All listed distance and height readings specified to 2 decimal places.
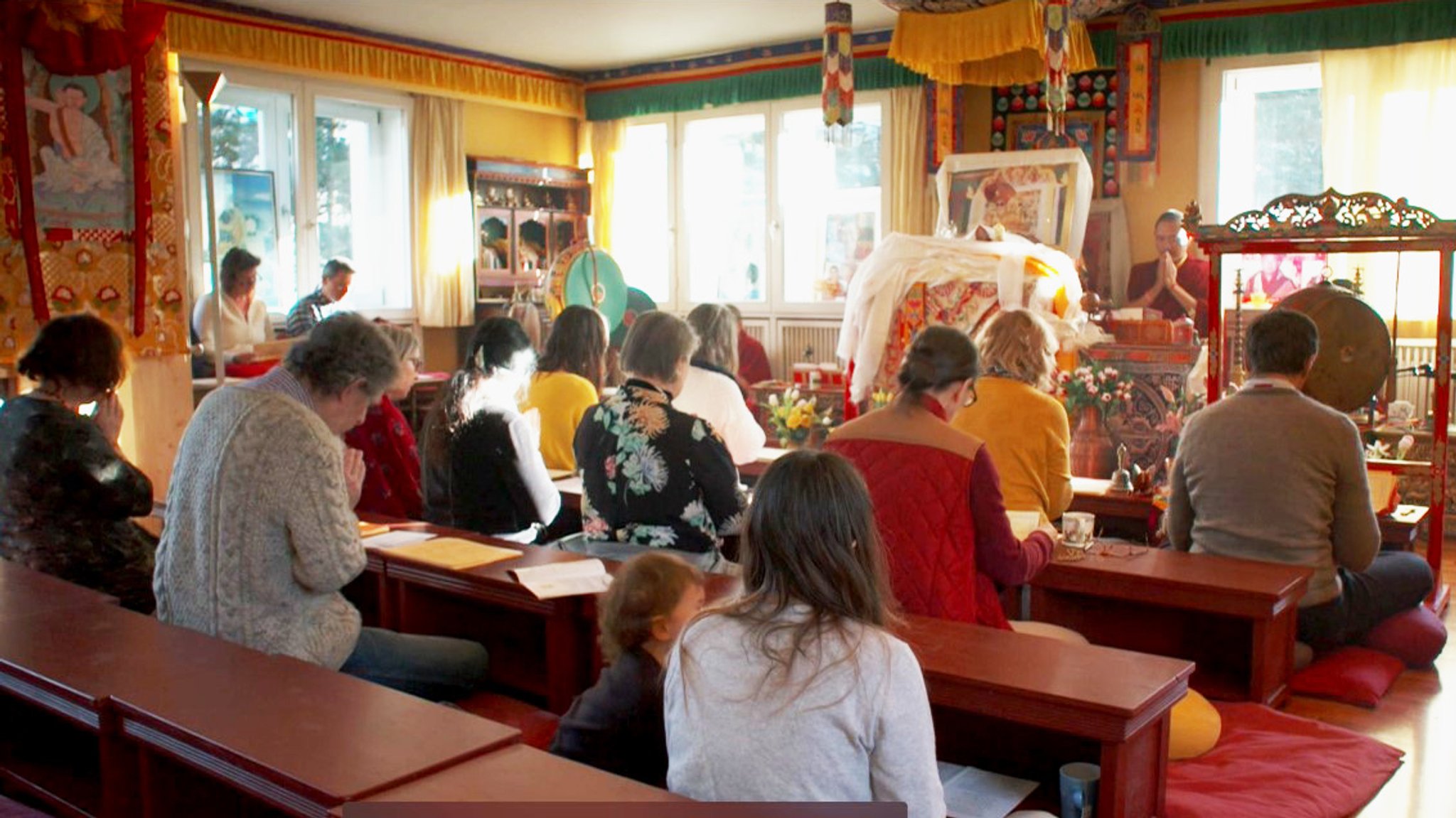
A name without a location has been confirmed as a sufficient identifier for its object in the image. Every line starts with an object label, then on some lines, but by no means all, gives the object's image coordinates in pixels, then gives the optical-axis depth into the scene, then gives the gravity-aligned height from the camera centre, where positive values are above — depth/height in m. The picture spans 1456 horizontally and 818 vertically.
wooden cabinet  9.45 +0.57
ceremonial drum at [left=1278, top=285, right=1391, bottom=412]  4.49 -0.21
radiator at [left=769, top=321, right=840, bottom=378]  9.22 -0.37
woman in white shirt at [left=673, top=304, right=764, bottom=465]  4.58 -0.40
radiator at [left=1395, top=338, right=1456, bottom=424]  6.80 -0.40
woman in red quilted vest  2.67 -0.42
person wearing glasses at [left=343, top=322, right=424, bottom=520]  4.05 -0.53
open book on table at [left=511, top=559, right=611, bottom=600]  3.03 -0.68
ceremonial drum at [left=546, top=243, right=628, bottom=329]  8.37 +0.07
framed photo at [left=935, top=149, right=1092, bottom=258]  7.27 +0.56
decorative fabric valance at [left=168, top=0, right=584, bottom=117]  7.59 +1.56
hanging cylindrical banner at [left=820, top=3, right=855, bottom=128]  5.35 +0.93
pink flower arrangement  5.01 -0.39
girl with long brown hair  1.60 -0.48
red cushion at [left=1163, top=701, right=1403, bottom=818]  2.99 -1.18
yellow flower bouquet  5.54 -0.56
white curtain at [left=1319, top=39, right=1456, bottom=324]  6.88 +0.84
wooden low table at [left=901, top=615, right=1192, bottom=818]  2.35 -0.75
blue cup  2.50 -0.97
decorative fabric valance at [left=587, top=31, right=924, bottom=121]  8.77 +1.56
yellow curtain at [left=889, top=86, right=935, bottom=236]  8.55 +0.83
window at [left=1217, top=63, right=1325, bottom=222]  7.49 +0.90
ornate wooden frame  4.39 +0.19
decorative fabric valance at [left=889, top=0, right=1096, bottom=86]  6.15 +1.26
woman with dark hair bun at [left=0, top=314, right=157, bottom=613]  3.10 -0.43
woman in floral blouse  3.22 -0.43
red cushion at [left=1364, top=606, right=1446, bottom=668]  4.04 -1.10
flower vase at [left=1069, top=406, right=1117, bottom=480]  5.07 -0.62
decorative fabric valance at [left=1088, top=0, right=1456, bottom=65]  6.84 +1.46
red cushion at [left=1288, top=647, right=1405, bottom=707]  3.74 -1.15
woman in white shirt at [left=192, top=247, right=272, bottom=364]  6.95 -0.07
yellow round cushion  3.28 -1.13
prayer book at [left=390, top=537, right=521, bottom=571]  3.30 -0.68
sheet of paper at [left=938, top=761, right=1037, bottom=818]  2.53 -1.03
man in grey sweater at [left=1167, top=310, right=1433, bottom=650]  3.58 -0.53
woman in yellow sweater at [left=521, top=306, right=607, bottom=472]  4.55 -0.28
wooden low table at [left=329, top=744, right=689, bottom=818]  1.81 -0.71
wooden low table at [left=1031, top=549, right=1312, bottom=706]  3.45 -0.94
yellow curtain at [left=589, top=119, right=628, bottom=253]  10.23 +0.97
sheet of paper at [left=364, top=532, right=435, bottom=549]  3.52 -0.68
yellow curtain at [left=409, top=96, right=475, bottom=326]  9.04 +0.57
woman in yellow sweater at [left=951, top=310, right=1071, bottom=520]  3.52 -0.36
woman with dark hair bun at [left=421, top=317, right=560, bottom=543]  3.78 -0.45
